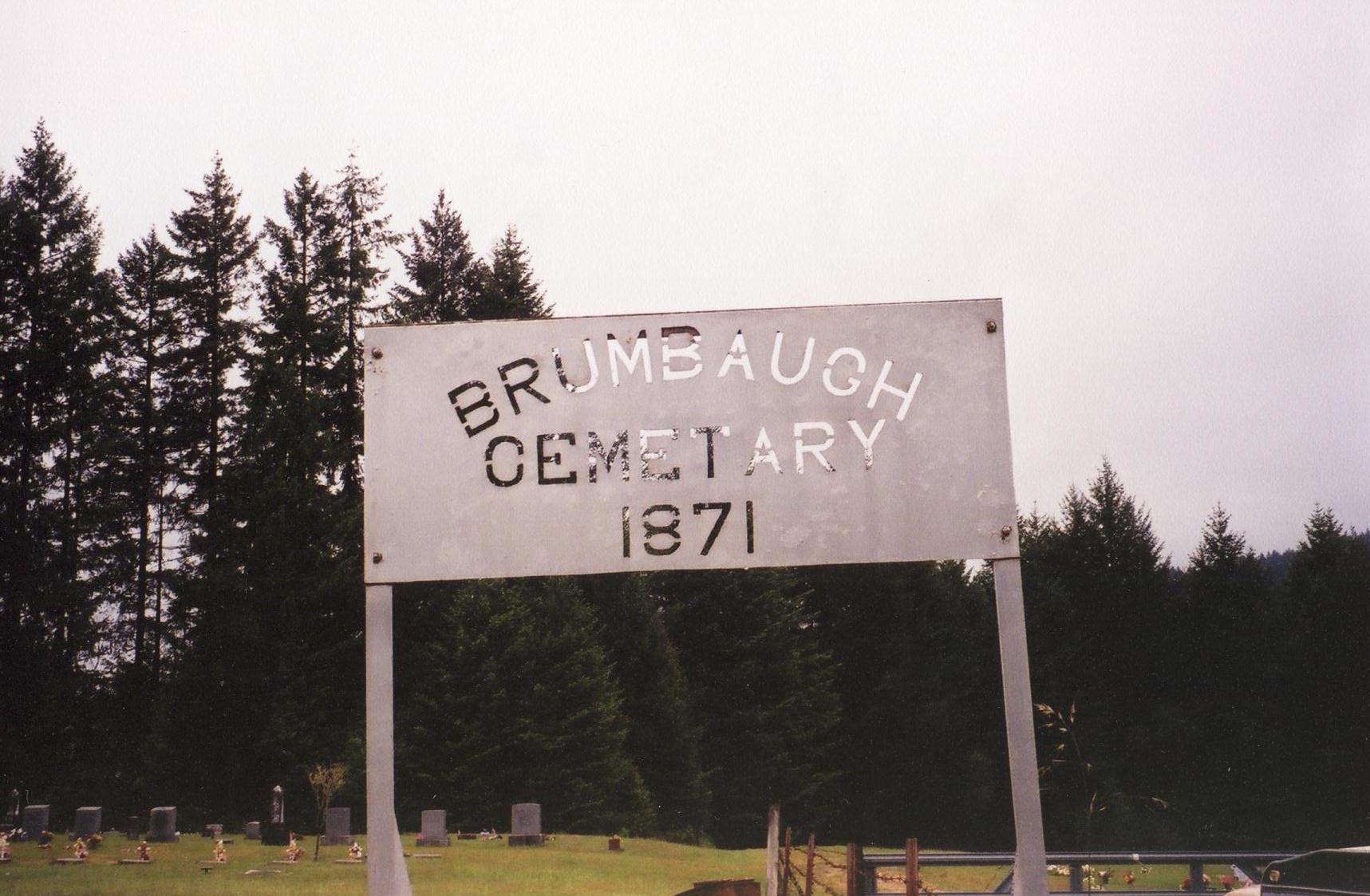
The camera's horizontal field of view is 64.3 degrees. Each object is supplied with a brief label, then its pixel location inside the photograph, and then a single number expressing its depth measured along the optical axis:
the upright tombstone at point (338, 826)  22.83
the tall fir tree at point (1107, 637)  46.06
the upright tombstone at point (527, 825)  22.09
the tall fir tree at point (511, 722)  35.91
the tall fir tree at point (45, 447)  34.31
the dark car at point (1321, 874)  5.55
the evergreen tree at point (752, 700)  43.00
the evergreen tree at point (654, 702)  41.06
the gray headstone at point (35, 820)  22.78
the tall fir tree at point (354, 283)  41.88
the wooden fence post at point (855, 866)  10.88
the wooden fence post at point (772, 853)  10.82
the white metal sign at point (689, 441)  3.91
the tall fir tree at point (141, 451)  39.91
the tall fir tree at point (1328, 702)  45.75
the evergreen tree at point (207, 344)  41.62
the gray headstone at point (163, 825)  23.12
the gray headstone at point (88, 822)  22.47
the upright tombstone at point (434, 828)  21.92
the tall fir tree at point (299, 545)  35.81
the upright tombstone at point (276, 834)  23.17
